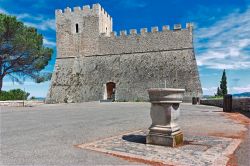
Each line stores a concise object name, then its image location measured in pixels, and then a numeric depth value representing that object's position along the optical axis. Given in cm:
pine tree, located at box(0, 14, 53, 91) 1976
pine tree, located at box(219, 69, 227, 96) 2693
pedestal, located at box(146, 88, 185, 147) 372
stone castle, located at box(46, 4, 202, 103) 2120
